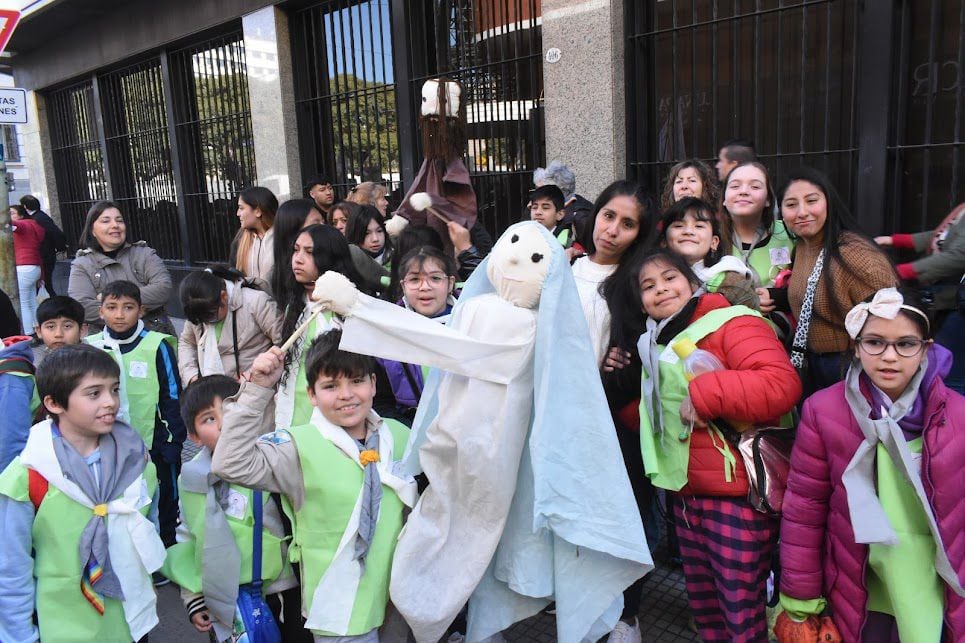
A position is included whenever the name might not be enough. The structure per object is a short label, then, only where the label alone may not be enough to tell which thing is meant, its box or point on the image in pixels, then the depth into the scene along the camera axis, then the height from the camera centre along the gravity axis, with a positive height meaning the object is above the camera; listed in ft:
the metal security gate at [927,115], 14.30 +1.29
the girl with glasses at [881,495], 6.19 -2.79
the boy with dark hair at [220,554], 7.54 -3.59
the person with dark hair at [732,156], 13.21 +0.61
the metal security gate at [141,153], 36.42 +3.71
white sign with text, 20.38 +3.53
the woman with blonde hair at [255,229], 15.72 -0.28
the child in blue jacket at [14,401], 8.98 -2.15
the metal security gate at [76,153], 42.98 +4.56
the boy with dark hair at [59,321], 11.46 -1.50
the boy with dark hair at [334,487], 7.07 -2.83
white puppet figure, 6.89 -2.57
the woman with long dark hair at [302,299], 9.73 -1.28
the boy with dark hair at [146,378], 11.66 -2.52
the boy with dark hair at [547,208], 15.01 -0.16
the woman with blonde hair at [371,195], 19.04 +0.39
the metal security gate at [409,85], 21.58 +4.09
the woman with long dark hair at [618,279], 8.67 -1.01
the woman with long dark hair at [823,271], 8.91 -1.10
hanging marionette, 12.75 +0.68
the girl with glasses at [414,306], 9.49 -1.32
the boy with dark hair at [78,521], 7.29 -3.07
